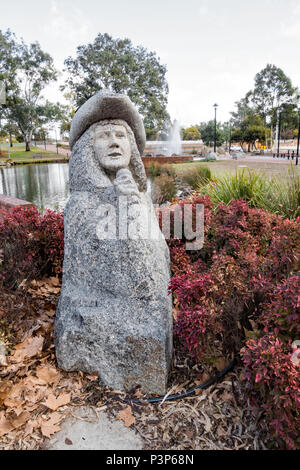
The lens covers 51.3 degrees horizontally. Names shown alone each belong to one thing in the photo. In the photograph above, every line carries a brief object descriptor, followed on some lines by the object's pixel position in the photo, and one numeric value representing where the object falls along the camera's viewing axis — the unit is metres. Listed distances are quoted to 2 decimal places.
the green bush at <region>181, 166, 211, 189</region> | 10.89
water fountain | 43.39
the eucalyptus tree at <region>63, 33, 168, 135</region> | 25.80
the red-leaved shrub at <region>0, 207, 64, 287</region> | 3.54
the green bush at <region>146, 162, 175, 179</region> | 14.04
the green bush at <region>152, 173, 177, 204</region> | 10.07
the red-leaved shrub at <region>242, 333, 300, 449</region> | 1.65
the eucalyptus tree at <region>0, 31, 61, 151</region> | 31.47
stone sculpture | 2.42
